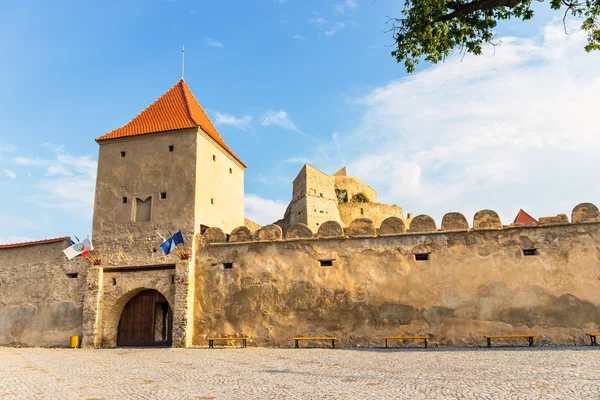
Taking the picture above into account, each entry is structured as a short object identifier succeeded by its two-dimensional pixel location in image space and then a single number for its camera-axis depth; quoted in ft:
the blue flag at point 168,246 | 44.16
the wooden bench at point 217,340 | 42.01
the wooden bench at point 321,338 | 39.51
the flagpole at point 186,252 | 45.44
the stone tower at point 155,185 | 47.32
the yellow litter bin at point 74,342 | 45.78
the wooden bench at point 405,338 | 37.65
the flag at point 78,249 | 46.24
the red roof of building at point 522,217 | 82.84
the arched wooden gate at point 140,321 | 47.39
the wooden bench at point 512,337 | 35.27
